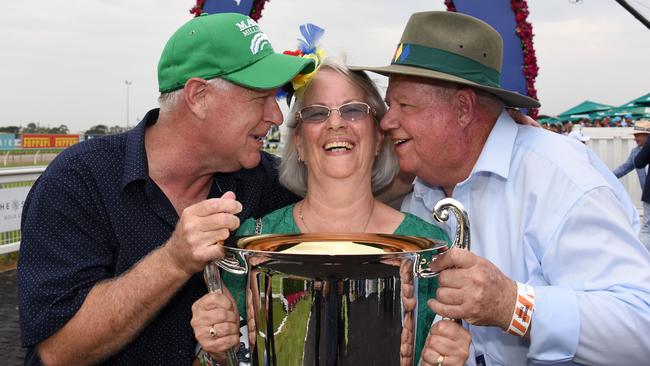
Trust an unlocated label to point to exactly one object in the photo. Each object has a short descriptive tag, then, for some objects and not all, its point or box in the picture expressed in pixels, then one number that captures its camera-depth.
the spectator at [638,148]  10.22
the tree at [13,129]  65.10
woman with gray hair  2.54
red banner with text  34.16
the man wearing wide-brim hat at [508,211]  1.93
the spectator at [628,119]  21.65
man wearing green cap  2.18
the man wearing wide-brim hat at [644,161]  8.48
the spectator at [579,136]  11.80
